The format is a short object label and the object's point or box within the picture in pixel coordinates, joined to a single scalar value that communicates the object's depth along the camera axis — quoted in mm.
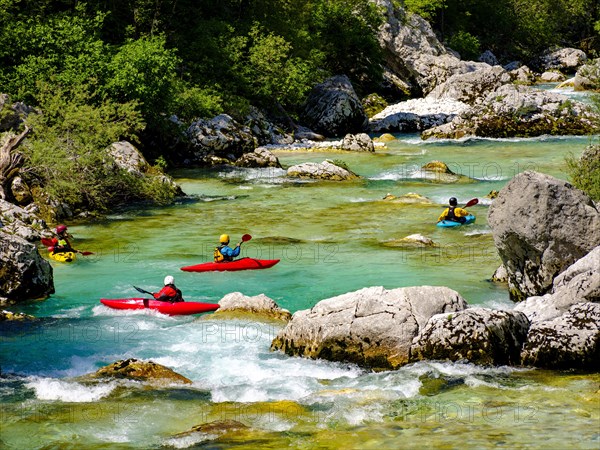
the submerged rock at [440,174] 29344
